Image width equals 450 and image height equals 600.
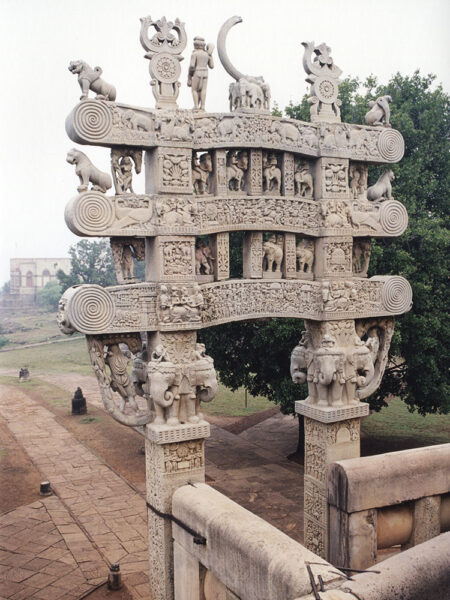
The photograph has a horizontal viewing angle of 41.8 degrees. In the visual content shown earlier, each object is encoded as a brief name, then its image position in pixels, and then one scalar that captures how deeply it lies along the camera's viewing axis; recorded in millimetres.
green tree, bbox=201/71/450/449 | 12852
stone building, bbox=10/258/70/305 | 68188
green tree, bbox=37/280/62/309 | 59938
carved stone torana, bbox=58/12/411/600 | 7023
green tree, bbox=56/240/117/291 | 42112
